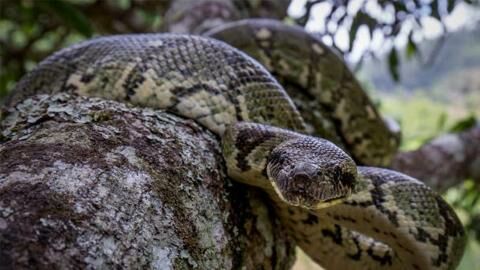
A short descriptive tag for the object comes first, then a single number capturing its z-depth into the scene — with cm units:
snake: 60
